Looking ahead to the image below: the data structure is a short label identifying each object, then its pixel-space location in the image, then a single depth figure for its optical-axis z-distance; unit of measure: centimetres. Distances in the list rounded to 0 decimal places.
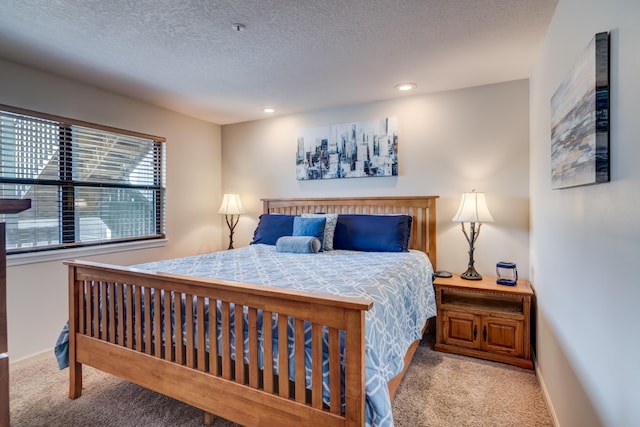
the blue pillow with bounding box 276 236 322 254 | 290
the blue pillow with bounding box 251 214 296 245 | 342
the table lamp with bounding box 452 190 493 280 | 279
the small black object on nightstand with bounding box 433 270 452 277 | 293
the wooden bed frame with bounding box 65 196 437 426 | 129
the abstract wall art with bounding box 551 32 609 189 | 110
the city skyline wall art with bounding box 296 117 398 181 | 342
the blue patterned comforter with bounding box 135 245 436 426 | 137
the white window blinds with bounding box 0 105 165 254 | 253
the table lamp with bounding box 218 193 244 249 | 407
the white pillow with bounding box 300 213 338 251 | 311
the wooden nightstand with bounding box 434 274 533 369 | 247
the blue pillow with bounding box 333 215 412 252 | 296
